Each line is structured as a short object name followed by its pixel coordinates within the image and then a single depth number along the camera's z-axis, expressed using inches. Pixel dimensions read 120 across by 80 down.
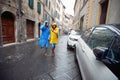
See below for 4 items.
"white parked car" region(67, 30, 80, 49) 230.1
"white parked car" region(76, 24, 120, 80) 46.6
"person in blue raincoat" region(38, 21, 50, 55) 183.6
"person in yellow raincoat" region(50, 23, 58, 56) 178.4
